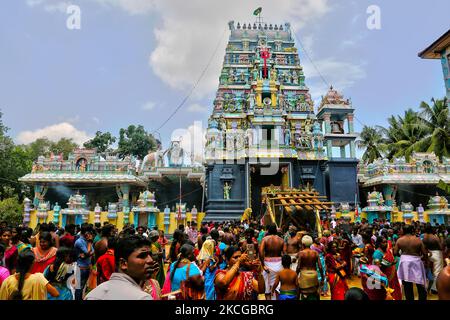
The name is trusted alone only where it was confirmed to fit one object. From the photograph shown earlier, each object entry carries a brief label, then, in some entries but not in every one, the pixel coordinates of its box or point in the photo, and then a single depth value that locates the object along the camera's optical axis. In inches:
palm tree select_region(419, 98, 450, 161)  1103.6
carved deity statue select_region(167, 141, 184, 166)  1157.7
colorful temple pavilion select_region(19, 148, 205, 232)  888.3
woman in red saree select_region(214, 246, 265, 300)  140.6
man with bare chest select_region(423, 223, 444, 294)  275.4
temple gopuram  944.9
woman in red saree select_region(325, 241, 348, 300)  223.0
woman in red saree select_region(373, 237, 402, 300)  249.7
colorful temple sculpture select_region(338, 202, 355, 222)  862.9
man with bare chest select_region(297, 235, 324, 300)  190.2
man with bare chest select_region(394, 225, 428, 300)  238.7
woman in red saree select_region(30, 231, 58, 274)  186.1
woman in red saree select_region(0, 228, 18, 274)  181.3
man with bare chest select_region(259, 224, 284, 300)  217.6
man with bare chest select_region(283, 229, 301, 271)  276.8
